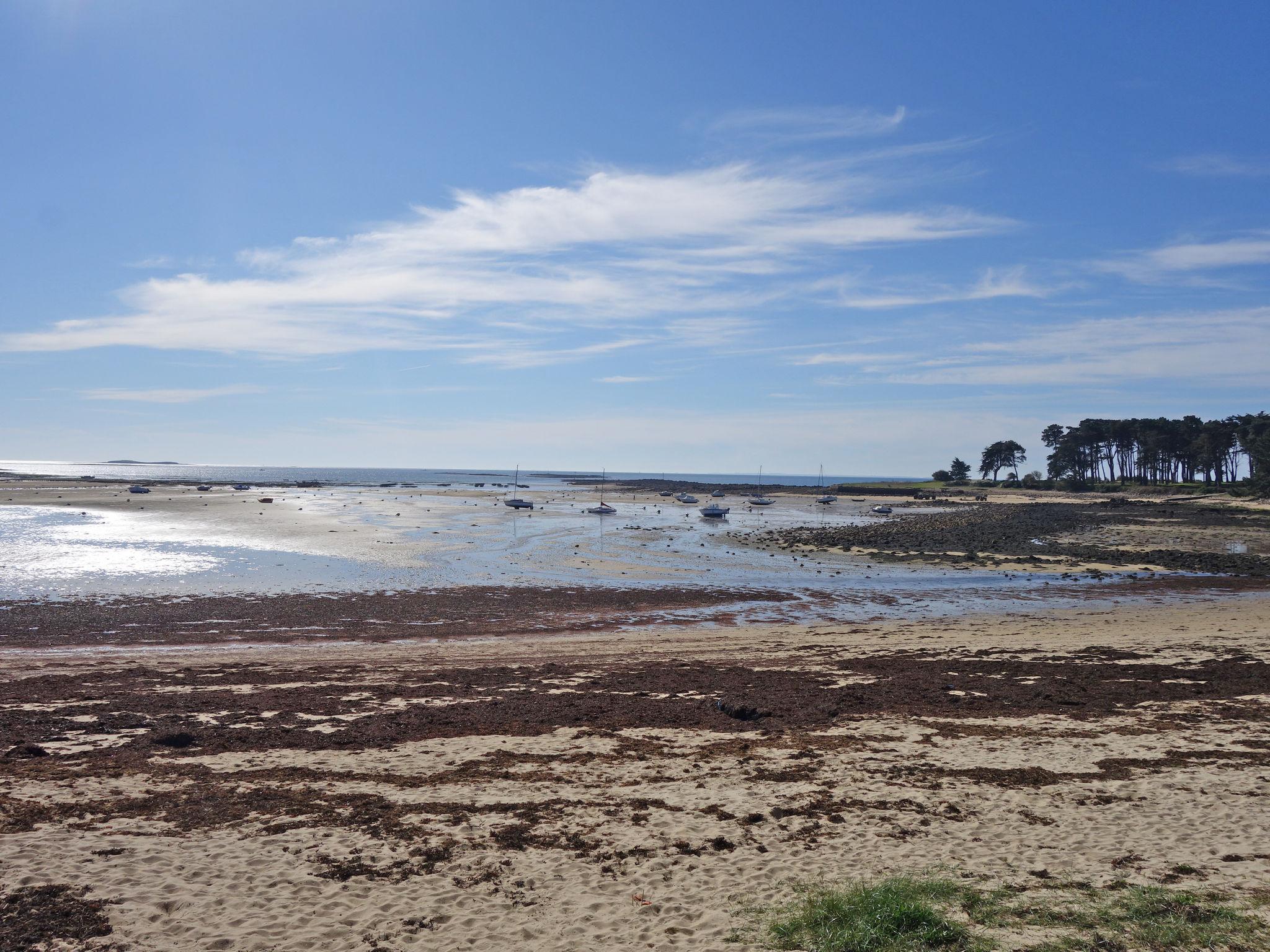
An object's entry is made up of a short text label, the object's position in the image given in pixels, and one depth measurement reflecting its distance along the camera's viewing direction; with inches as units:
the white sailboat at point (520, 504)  3759.8
